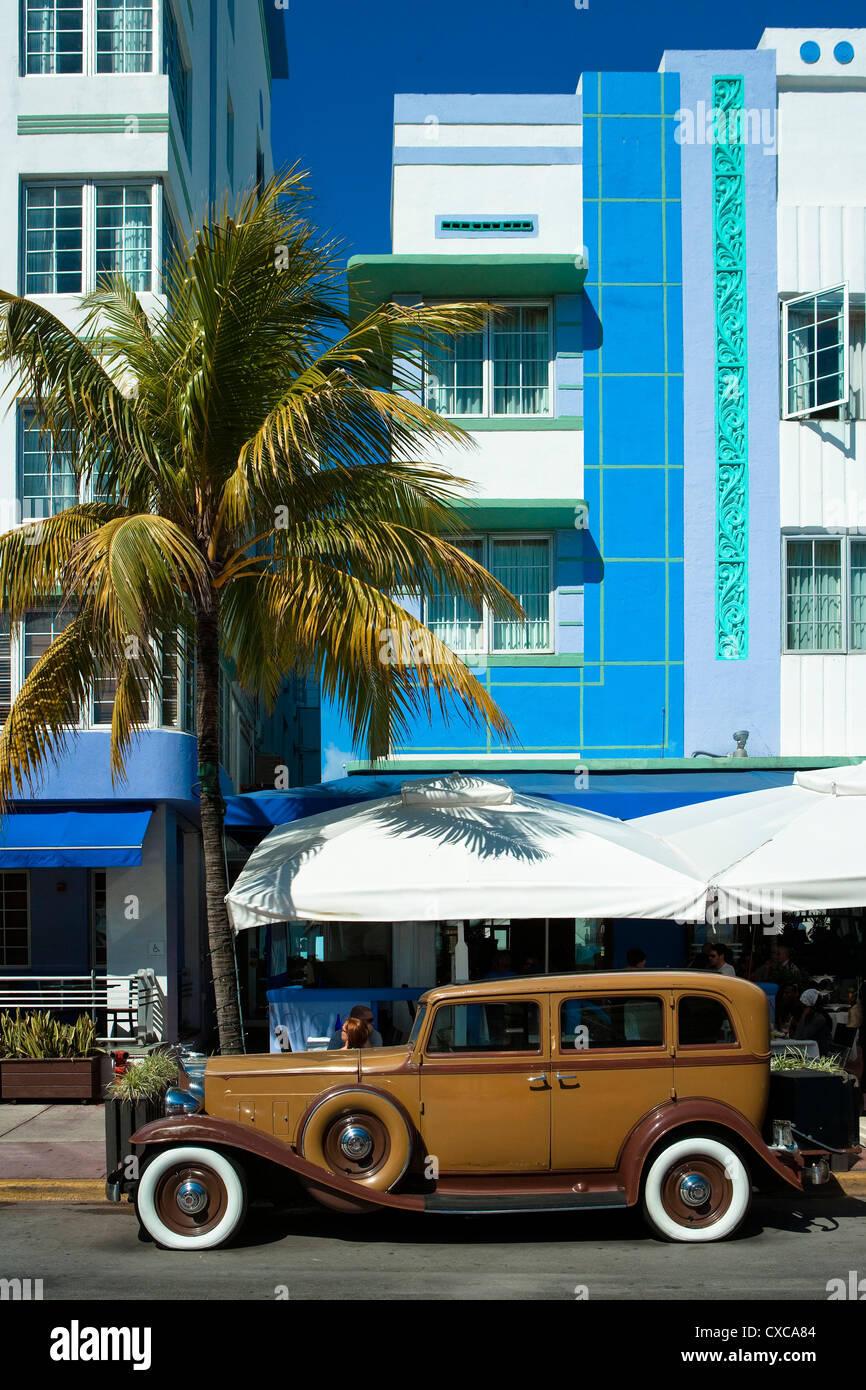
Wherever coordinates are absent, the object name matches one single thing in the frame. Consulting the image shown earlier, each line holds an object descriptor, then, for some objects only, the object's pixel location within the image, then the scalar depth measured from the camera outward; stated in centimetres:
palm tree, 1046
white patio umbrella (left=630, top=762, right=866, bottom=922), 1034
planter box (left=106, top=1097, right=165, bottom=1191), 988
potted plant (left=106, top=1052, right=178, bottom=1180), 988
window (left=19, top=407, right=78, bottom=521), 1623
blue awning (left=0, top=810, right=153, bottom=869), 1441
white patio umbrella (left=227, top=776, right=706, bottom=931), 1013
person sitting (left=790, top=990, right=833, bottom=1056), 1156
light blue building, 1630
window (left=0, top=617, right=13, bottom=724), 1627
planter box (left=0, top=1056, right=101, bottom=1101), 1365
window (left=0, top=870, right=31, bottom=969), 1864
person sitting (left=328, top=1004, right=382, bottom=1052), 1032
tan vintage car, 825
